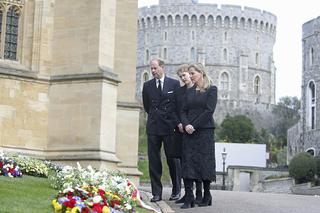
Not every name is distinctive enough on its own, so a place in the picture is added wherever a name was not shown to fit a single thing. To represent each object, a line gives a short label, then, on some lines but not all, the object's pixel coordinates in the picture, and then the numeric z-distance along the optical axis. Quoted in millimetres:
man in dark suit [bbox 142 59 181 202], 13438
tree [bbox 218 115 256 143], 79125
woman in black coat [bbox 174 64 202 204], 13109
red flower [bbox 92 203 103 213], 9234
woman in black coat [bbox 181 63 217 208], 12734
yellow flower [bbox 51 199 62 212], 9430
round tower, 107750
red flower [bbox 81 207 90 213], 9172
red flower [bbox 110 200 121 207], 9953
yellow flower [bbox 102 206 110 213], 9234
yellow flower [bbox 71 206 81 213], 9159
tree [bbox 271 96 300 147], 93938
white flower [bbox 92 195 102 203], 9460
